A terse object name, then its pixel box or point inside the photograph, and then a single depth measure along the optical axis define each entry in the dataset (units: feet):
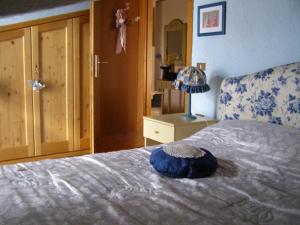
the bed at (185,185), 3.66
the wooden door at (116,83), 11.82
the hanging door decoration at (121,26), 12.03
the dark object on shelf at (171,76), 20.33
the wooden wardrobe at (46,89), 11.20
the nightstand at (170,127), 9.00
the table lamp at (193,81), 9.23
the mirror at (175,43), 19.95
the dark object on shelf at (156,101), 21.15
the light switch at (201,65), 9.86
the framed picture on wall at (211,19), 9.30
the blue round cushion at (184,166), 4.91
